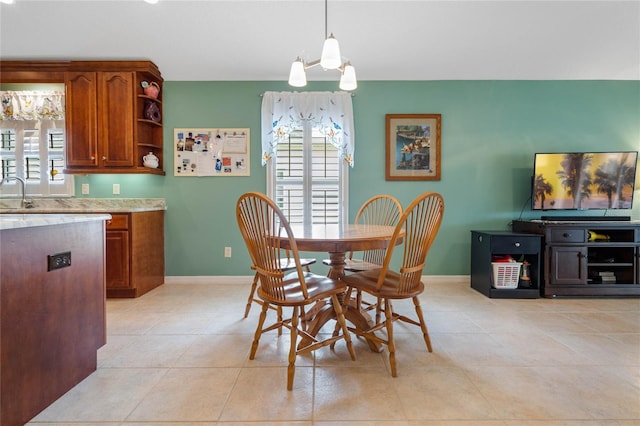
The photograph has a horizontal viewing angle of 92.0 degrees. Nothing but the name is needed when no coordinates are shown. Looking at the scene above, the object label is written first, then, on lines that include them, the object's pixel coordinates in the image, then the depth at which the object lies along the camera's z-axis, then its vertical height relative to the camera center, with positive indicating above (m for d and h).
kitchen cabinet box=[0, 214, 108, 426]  1.18 -0.46
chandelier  1.86 +0.79
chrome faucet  3.21 +0.12
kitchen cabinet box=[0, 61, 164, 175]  3.05 +0.98
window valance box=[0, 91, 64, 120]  3.18 +1.04
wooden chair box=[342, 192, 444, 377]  1.58 -0.31
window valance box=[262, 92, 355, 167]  3.31 +0.98
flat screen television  3.06 +0.26
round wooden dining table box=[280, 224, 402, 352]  1.59 -0.20
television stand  2.89 -0.47
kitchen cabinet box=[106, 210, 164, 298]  2.80 -0.46
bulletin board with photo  3.39 +0.61
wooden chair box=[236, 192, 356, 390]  1.49 -0.32
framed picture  3.39 +0.65
